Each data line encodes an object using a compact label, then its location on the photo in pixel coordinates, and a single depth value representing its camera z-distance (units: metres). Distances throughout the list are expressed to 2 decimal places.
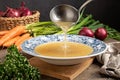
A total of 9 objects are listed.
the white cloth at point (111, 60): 0.83
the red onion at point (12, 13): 1.23
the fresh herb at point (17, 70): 0.74
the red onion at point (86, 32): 1.14
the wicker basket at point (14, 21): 1.21
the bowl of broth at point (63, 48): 0.81
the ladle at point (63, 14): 1.06
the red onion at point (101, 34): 1.16
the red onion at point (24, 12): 1.26
